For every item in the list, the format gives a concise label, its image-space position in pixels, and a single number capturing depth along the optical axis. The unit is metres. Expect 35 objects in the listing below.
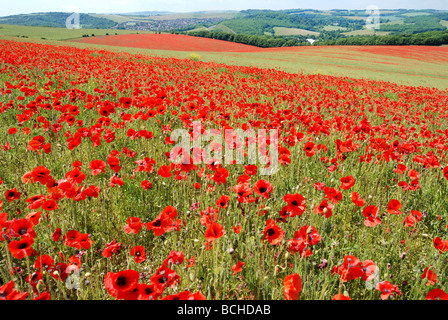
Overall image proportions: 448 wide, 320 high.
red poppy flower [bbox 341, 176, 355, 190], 2.12
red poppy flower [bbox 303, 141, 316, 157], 2.92
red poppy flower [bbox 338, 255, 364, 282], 1.52
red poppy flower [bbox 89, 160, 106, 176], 2.48
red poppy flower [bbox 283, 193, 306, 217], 1.91
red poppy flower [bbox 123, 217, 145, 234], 1.75
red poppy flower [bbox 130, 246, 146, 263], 1.75
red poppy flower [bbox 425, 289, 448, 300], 1.30
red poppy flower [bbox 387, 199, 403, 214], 1.98
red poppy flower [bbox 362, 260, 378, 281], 1.52
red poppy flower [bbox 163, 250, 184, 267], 1.62
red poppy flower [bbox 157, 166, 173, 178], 2.30
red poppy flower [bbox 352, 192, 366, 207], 2.03
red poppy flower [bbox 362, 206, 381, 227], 1.91
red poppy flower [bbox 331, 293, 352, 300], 1.17
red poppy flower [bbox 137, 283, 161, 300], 1.22
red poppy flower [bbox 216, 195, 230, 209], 1.99
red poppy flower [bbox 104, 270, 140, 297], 1.24
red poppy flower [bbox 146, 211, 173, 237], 1.74
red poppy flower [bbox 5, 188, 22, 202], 1.95
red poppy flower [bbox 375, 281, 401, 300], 1.41
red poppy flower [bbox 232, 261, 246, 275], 1.76
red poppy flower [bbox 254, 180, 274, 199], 2.10
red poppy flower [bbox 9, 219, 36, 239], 1.55
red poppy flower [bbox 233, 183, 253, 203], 2.02
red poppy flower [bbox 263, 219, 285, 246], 1.72
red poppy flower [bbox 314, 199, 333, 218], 1.91
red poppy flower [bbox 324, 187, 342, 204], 2.06
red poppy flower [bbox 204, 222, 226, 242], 1.65
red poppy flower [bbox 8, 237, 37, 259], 1.44
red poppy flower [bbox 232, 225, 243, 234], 2.08
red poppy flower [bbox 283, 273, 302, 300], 1.24
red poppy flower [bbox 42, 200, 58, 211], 1.79
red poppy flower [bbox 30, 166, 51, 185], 1.99
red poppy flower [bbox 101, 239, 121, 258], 1.84
